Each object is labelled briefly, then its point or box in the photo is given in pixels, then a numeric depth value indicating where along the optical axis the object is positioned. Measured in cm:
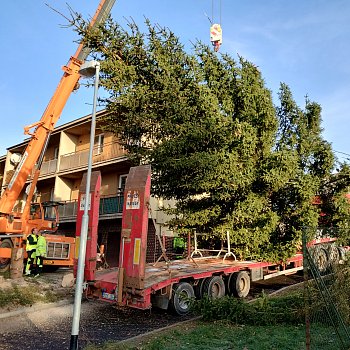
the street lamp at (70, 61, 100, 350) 653
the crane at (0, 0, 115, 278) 1691
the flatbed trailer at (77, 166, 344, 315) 875
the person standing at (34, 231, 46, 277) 1578
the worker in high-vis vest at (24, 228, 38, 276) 1562
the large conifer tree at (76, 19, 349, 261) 1321
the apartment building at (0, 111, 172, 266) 2389
